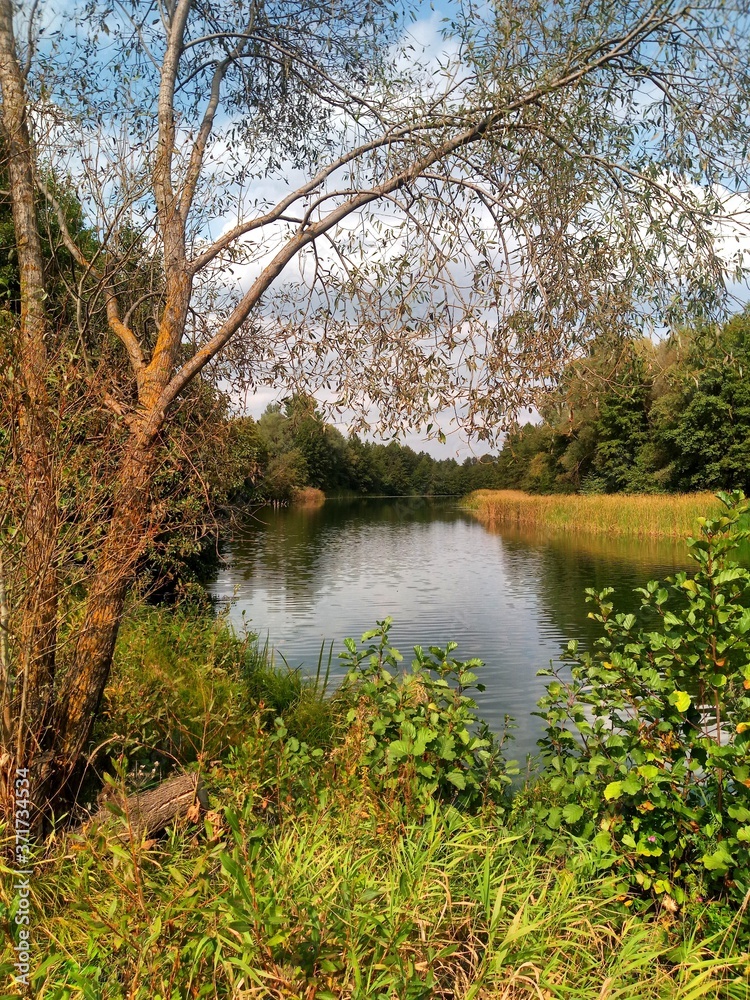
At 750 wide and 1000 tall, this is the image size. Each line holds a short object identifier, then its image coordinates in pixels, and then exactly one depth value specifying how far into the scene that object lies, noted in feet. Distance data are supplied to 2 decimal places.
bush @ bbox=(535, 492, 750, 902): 11.00
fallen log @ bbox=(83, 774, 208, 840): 11.89
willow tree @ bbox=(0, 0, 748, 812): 13.47
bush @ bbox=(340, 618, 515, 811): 13.08
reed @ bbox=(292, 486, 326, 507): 234.29
